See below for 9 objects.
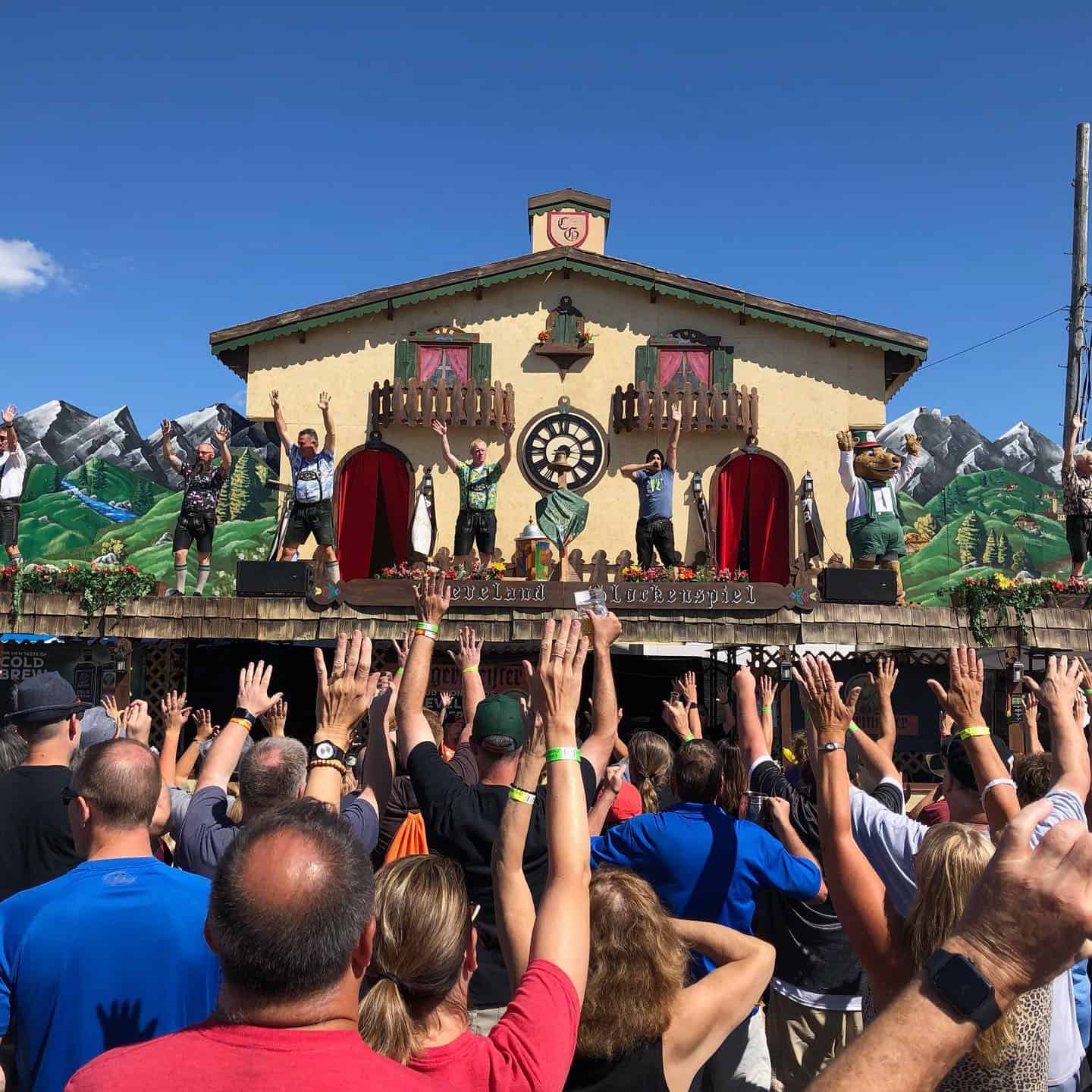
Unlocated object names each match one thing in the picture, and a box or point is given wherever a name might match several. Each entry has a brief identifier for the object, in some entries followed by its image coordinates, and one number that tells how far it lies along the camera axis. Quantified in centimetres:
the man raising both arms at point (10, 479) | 1395
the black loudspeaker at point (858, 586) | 1260
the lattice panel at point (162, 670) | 1406
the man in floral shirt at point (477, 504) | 1437
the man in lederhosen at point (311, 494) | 1348
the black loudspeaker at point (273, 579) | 1254
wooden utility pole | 1772
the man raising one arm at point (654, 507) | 1405
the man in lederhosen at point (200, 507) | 1348
